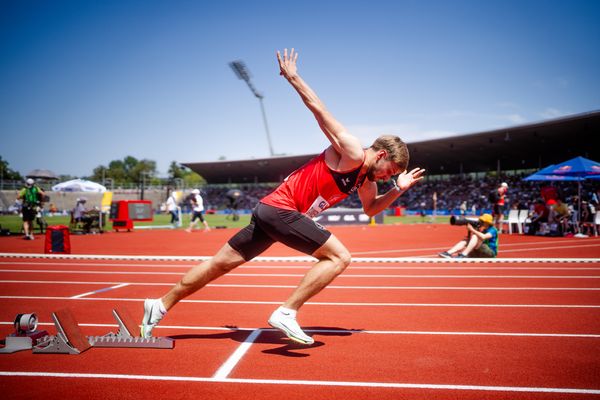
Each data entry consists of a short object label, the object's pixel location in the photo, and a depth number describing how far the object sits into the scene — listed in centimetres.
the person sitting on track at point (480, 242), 961
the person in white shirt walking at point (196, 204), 2012
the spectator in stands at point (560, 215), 1719
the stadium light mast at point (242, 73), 6019
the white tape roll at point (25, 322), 359
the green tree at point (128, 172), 11580
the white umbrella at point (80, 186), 3031
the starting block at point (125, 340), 373
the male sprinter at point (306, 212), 332
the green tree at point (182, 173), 13038
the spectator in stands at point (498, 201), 1611
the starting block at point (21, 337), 360
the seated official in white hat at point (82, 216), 1873
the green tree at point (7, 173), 9419
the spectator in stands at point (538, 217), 1808
